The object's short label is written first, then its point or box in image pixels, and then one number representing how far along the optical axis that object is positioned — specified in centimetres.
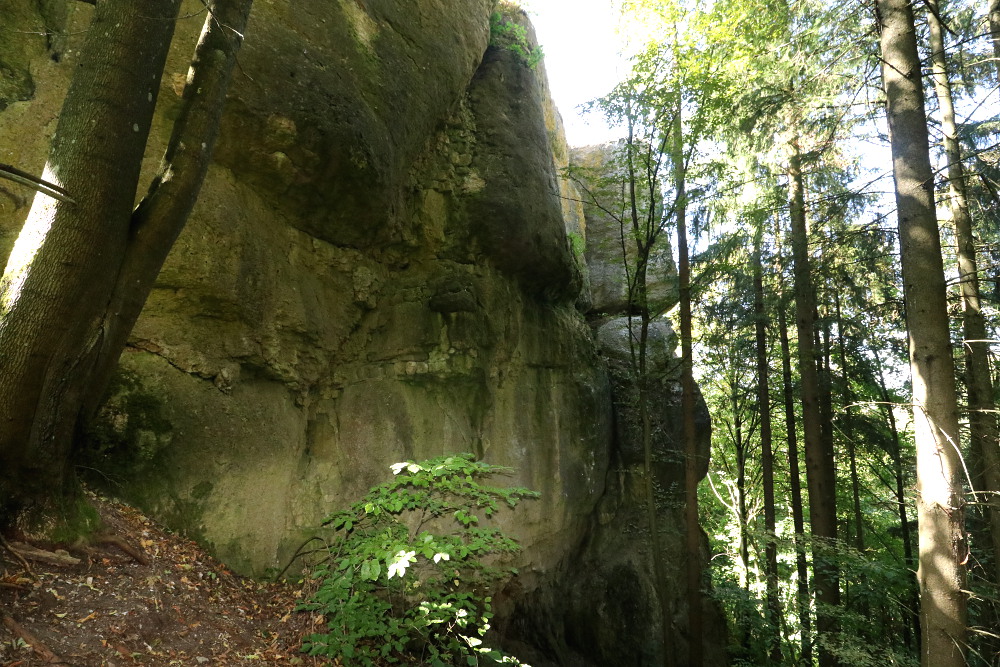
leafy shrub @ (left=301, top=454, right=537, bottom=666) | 436
